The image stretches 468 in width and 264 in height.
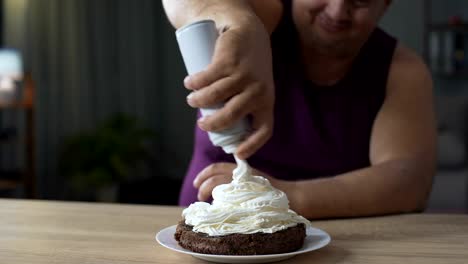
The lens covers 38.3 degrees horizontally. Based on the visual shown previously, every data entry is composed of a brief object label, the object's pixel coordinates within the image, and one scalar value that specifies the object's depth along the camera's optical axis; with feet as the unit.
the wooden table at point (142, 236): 2.48
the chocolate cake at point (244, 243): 2.40
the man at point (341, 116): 3.65
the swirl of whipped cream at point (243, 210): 2.50
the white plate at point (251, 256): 2.35
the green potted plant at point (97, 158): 15.76
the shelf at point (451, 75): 18.54
